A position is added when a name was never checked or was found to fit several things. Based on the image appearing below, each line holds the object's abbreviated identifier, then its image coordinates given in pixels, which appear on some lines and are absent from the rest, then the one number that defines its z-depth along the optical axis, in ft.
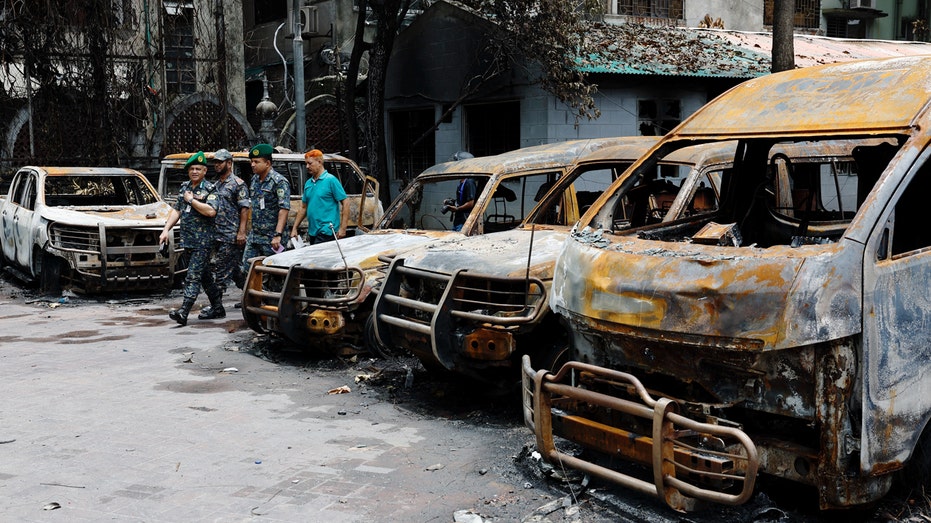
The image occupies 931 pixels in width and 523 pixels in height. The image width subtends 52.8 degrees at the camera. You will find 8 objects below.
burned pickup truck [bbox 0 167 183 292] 38.27
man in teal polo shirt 32.32
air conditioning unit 74.79
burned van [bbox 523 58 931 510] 13.17
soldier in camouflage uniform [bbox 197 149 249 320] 32.89
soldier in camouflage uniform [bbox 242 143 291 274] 32.37
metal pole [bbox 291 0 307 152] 56.44
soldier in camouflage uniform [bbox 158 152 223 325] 32.76
